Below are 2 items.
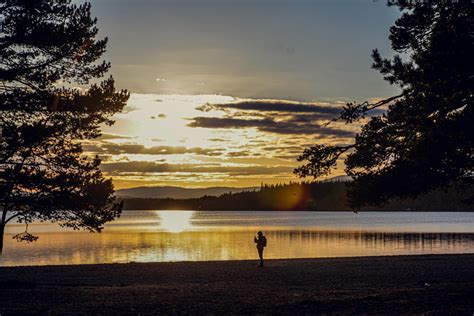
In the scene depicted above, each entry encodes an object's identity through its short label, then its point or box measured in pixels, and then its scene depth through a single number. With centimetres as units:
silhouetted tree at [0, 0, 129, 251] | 2105
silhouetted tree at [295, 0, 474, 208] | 1758
